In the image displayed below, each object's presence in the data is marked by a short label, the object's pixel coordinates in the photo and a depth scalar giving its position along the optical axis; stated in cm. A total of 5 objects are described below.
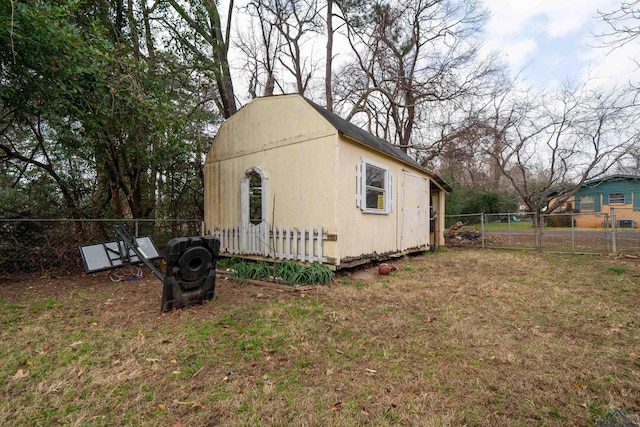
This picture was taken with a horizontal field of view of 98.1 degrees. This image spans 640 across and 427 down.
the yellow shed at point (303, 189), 538
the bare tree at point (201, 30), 726
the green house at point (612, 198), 1816
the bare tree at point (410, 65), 1355
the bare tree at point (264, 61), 1449
